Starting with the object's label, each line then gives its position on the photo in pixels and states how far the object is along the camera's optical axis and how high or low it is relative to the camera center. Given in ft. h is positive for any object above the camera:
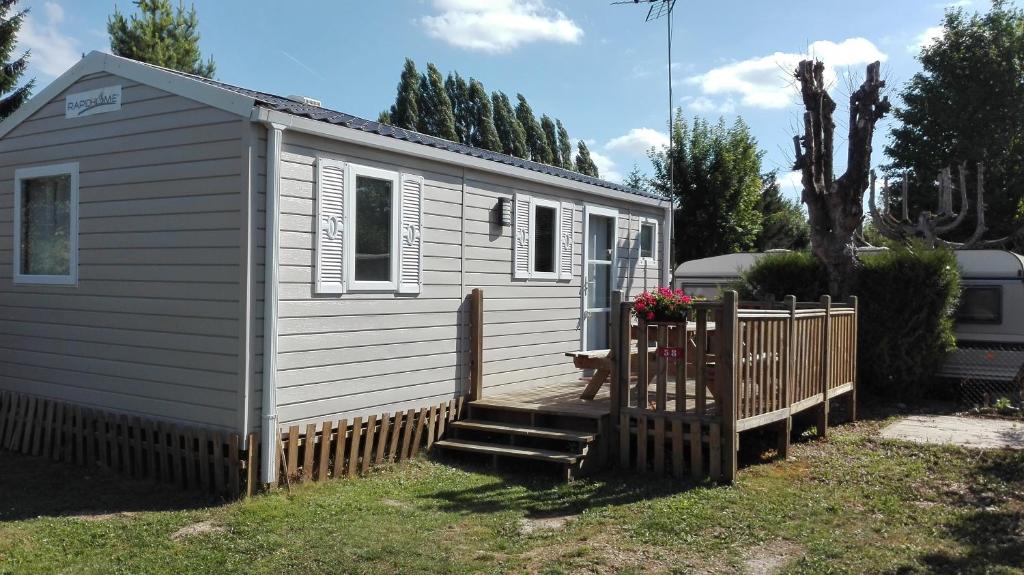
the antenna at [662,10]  38.52 +13.53
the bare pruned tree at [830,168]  35.86 +5.89
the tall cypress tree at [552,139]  120.16 +23.10
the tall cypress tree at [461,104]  114.01 +26.54
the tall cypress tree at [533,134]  118.62 +23.46
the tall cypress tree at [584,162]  122.83 +20.24
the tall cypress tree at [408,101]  106.73 +25.33
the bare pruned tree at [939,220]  61.36 +6.49
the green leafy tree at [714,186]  64.00 +8.90
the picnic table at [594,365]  25.98 -2.14
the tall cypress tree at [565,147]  122.01 +22.26
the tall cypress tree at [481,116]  113.60 +25.10
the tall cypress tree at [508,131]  115.65 +23.33
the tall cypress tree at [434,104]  108.88 +25.39
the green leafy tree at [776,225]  86.53 +8.10
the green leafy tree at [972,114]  75.46 +17.96
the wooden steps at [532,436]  23.07 -4.11
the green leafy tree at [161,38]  68.33 +21.51
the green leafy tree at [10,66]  58.23 +16.26
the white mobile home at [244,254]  20.49 +1.12
